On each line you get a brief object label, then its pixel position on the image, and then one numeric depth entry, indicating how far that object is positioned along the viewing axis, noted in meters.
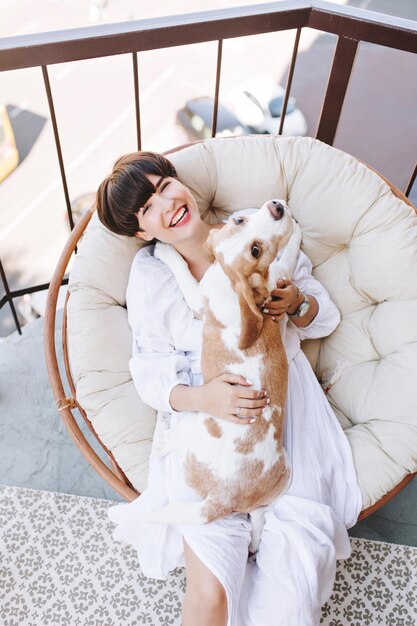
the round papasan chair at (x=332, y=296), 1.65
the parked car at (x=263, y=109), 6.14
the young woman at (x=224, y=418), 1.39
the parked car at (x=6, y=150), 6.07
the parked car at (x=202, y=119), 6.02
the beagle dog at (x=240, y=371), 1.34
